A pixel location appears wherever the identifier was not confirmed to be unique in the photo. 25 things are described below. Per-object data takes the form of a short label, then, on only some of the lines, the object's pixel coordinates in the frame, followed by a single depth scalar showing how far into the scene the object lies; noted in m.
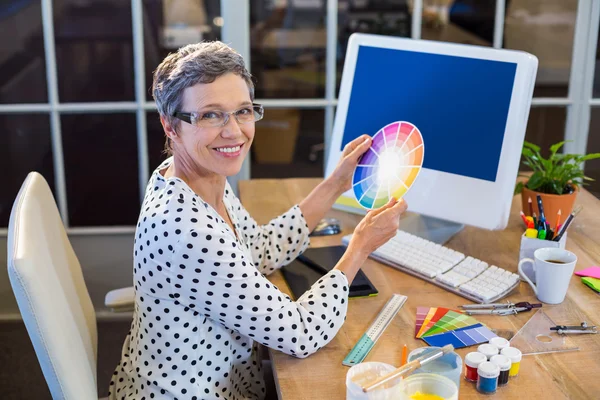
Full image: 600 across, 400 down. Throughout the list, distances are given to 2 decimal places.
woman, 1.38
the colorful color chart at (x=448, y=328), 1.44
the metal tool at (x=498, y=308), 1.55
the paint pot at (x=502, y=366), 1.29
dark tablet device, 1.64
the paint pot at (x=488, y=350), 1.34
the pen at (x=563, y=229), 1.69
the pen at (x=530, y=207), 1.93
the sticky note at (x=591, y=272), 1.71
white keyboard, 1.63
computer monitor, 1.76
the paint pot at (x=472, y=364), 1.30
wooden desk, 1.30
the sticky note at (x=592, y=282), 1.66
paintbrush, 1.21
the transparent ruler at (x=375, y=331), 1.39
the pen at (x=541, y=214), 1.72
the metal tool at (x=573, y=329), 1.47
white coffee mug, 1.57
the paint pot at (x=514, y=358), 1.32
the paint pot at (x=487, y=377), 1.27
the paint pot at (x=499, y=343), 1.37
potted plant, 1.92
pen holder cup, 1.69
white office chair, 1.25
